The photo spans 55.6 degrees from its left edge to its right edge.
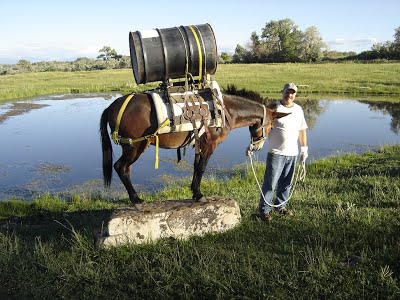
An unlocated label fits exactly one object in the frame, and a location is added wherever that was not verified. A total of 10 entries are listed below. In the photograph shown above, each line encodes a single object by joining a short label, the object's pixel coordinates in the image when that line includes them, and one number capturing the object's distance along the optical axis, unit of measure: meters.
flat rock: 5.80
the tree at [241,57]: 77.27
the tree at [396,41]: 64.61
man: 6.44
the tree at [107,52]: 100.25
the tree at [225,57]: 80.39
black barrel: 5.94
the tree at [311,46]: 74.19
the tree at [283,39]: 75.50
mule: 6.07
